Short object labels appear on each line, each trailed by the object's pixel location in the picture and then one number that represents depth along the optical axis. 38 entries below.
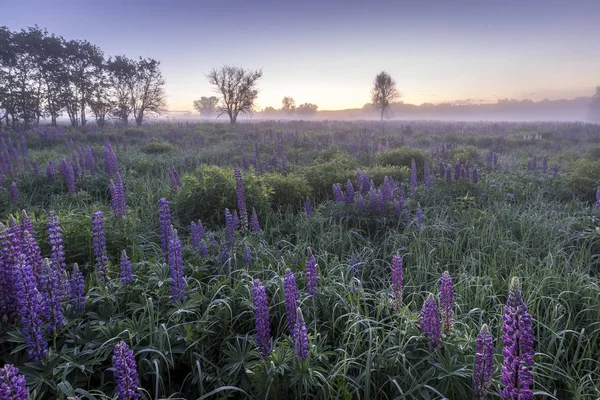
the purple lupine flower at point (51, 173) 7.12
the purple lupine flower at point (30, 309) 2.17
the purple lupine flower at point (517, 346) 1.54
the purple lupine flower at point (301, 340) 2.06
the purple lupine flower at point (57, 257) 2.68
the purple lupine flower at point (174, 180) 6.57
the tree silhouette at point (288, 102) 114.88
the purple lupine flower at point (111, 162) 7.41
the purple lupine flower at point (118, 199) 4.65
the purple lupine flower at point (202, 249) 3.85
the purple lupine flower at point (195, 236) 3.92
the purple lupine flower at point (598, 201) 5.21
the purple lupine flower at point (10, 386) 1.44
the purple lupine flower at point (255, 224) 4.62
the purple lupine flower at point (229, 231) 4.00
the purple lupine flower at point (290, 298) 2.39
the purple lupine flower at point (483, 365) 1.86
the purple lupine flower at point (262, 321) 2.21
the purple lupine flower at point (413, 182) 6.79
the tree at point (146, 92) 40.41
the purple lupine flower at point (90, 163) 8.02
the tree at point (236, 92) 40.97
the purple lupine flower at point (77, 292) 2.74
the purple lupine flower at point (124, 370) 1.71
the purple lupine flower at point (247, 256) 3.75
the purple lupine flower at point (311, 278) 2.88
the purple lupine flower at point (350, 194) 5.74
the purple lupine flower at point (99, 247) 3.06
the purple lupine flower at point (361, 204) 5.52
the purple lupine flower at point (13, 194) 5.88
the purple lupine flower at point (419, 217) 5.05
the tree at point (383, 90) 51.34
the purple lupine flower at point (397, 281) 2.80
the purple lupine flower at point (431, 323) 2.28
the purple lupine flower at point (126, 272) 2.98
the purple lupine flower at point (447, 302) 2.39
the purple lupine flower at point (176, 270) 2.79
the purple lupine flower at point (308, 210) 5.45
